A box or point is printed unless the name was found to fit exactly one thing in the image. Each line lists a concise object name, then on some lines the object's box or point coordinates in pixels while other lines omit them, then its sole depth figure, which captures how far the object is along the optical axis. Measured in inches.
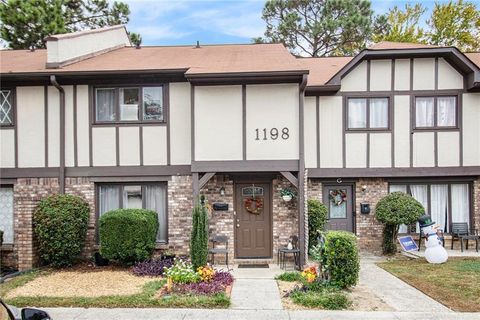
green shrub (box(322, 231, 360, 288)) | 316.5
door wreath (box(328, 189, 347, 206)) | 513.0
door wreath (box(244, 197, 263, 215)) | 446.9
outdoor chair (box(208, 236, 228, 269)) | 425.4
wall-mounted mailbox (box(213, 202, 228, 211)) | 437.1
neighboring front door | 512.7
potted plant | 430.6
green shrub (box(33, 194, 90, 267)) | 394.0
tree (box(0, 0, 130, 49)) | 803.4
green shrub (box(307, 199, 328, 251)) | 454.0
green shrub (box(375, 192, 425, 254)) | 458.0
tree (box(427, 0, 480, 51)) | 889.5
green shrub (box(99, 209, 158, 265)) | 390.9
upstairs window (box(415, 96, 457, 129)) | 490.9
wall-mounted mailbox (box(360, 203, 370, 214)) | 500.7
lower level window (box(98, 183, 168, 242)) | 441.1
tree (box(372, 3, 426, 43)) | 928.9
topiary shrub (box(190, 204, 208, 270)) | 354.6
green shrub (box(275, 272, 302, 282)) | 357.4
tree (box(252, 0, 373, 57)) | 954.4
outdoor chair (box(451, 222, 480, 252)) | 489.0
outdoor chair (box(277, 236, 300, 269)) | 408.8
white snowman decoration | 416.5
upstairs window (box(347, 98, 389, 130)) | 494.3
